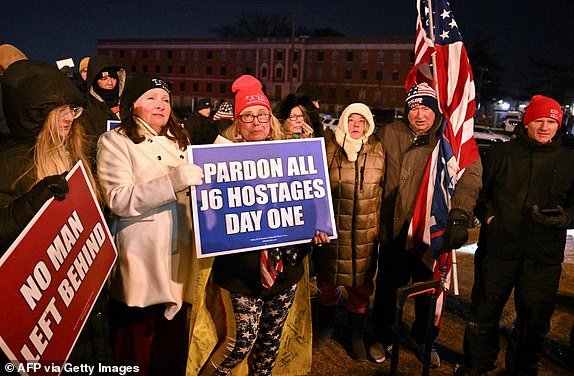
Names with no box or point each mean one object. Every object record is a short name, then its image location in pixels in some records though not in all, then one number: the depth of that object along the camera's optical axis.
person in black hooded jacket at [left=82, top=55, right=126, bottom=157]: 4.38
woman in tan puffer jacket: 3.79
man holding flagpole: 3.63
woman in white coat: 2.61
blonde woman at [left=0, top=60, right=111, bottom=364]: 2.24
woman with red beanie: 2.94
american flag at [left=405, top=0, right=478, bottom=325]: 3.61
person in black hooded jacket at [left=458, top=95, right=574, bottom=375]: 3.49
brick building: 67.75
